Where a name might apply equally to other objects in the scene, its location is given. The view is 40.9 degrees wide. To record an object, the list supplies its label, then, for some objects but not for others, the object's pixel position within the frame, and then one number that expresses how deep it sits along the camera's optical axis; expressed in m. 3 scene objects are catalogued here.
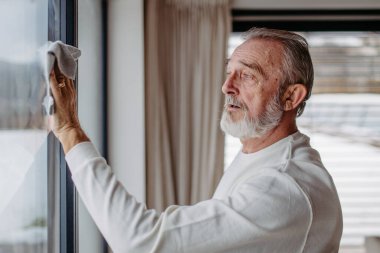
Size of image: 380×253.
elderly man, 1.05
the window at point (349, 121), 3.74
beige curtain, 3.47
